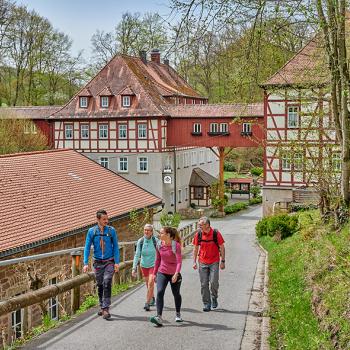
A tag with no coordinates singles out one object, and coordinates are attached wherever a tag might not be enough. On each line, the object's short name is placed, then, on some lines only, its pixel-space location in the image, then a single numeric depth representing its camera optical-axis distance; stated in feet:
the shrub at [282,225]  73.26
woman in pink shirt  26.45
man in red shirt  29.53
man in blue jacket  27.04
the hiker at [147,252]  30.35
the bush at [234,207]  129.83
